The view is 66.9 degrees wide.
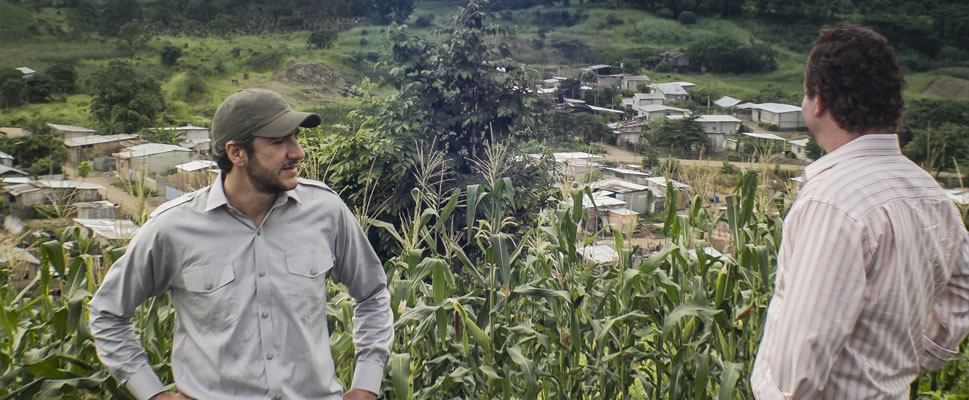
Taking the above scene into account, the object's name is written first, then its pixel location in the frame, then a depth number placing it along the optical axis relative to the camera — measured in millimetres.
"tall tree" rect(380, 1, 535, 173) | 8734
